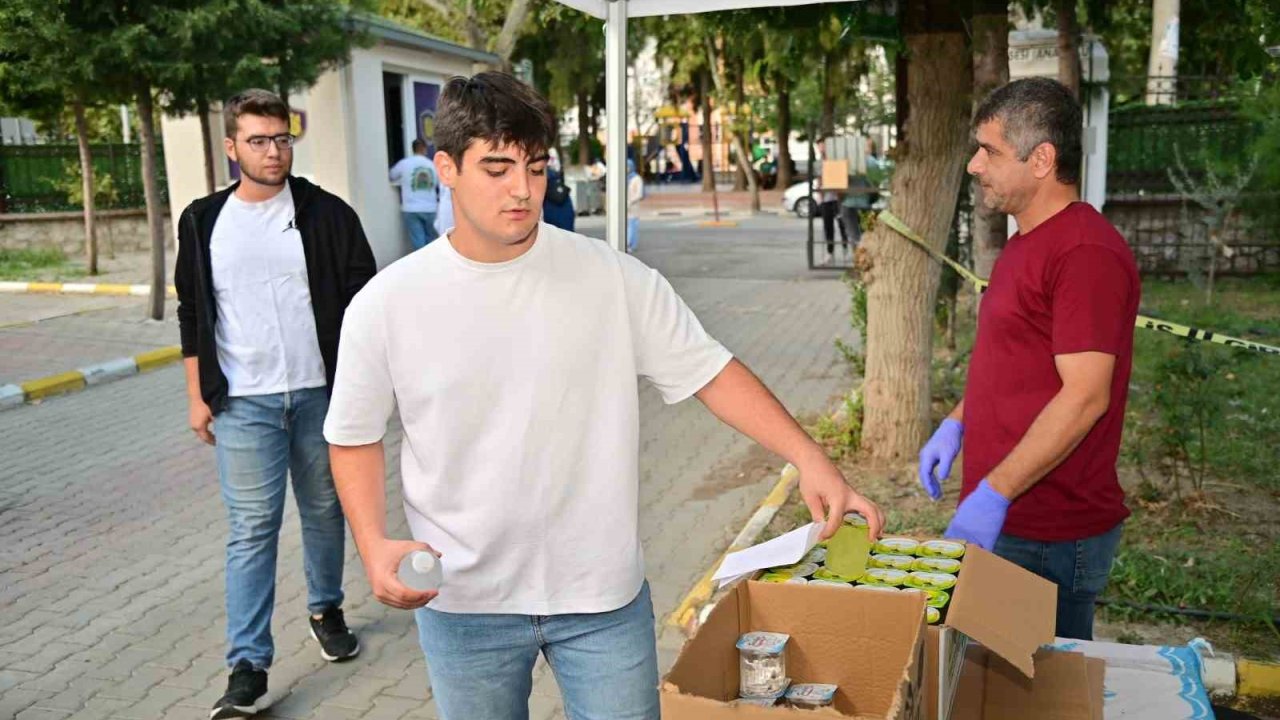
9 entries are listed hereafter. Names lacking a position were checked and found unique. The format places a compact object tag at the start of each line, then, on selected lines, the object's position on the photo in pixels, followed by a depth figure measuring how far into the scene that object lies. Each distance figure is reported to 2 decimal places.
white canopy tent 4.58
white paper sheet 2.48
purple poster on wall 19.78
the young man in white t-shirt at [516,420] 2.29
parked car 31.09
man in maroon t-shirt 2.83
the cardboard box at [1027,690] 2.81
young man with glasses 4.10
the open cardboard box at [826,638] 2.34
